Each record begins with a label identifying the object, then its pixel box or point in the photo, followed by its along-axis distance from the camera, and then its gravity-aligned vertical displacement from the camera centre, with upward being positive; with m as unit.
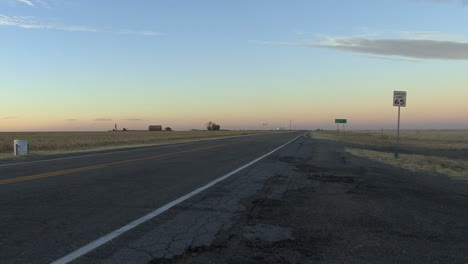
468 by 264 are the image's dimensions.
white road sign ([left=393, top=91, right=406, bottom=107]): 18.67 +1.71
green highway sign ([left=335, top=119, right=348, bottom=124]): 78.38 +2.02
